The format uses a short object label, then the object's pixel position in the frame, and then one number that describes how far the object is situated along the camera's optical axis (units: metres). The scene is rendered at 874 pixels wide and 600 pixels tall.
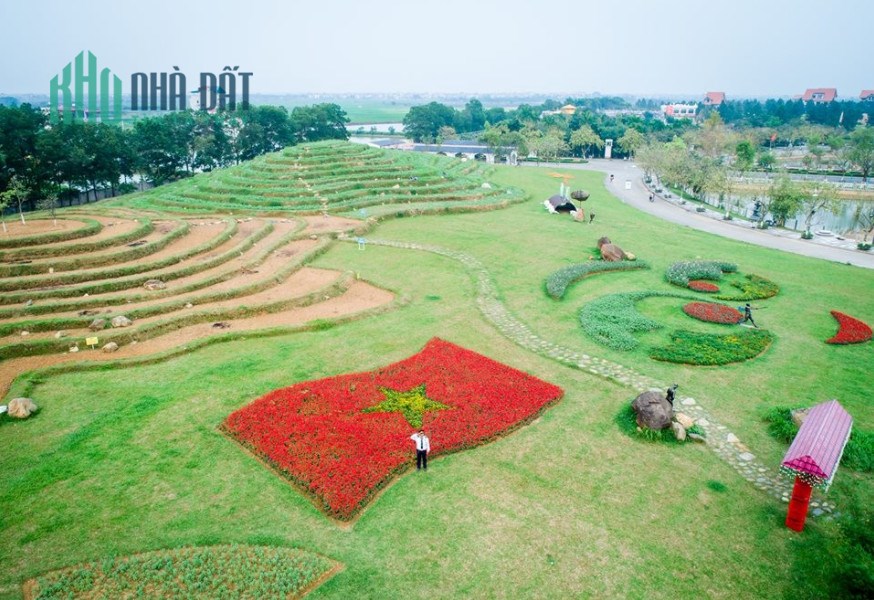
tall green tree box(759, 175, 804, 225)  45.72
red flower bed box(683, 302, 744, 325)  23.02
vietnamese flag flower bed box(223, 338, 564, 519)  13.08
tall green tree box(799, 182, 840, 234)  45.59
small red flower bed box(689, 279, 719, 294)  26.82
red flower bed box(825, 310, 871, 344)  21.03
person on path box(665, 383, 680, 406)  15.83
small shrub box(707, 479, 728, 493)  13.03
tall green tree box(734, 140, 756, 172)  73.44
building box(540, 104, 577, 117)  184.32
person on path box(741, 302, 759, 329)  22.55
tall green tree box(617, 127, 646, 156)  92.38
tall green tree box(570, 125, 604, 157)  95.94
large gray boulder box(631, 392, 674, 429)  15.00
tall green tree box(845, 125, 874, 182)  73.12
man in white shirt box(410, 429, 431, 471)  13.38
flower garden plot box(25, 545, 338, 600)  10.00
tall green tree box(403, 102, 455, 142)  123.25
